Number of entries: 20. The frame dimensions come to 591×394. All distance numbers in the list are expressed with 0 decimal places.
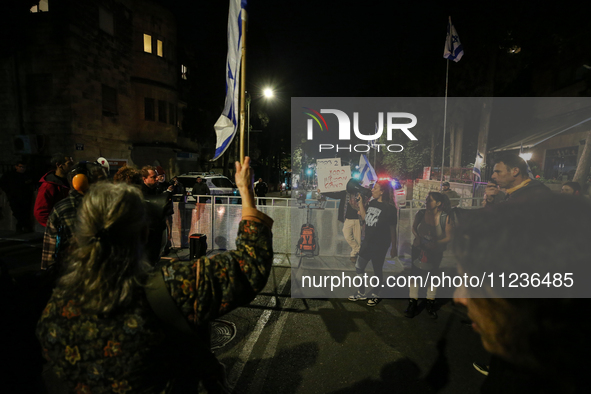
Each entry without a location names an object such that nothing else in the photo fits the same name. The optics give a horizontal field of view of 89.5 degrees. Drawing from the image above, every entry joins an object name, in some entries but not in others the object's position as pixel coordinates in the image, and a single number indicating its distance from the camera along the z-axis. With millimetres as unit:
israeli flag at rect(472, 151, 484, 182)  11078
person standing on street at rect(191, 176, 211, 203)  12405
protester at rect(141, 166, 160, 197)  5703
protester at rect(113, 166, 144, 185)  4016
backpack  7211
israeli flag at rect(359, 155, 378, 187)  7438
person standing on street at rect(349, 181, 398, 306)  5008
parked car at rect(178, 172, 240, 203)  15250
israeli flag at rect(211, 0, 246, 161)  3946
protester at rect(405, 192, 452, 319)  4551
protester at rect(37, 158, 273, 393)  1154
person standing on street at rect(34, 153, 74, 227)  4523
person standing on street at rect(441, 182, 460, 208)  8622
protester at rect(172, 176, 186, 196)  10273
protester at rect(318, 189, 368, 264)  6629
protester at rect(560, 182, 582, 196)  6907
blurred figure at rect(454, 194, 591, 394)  1003
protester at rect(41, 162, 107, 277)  2844
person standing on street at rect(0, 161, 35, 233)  9164
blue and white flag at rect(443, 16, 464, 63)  11820
